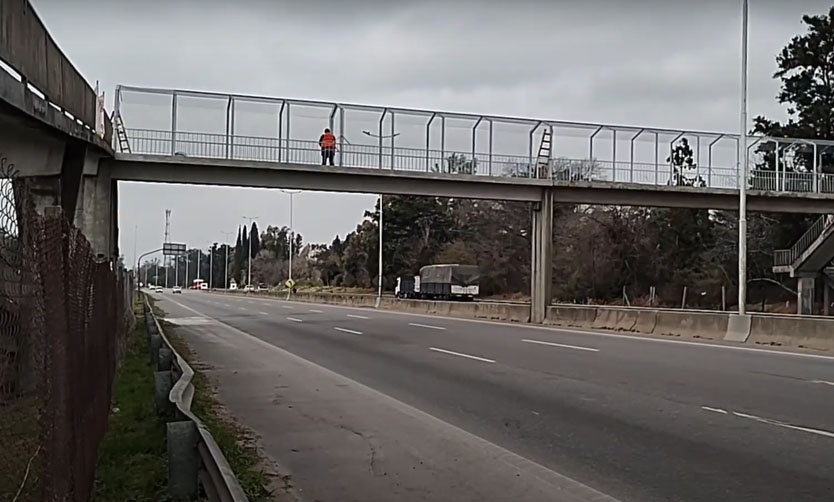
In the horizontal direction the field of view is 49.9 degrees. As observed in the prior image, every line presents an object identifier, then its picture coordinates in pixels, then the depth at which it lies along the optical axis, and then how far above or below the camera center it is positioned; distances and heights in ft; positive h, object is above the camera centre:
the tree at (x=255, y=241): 574.72 +20.88
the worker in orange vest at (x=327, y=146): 106.93 +15.21
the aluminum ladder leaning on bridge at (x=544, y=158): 119.96 +16.07
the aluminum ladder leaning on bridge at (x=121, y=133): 98.73 +15.02
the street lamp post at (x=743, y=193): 87.32 +9.00
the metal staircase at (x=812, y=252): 164.11 +6.11
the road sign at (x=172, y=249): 401.08 +9.65
